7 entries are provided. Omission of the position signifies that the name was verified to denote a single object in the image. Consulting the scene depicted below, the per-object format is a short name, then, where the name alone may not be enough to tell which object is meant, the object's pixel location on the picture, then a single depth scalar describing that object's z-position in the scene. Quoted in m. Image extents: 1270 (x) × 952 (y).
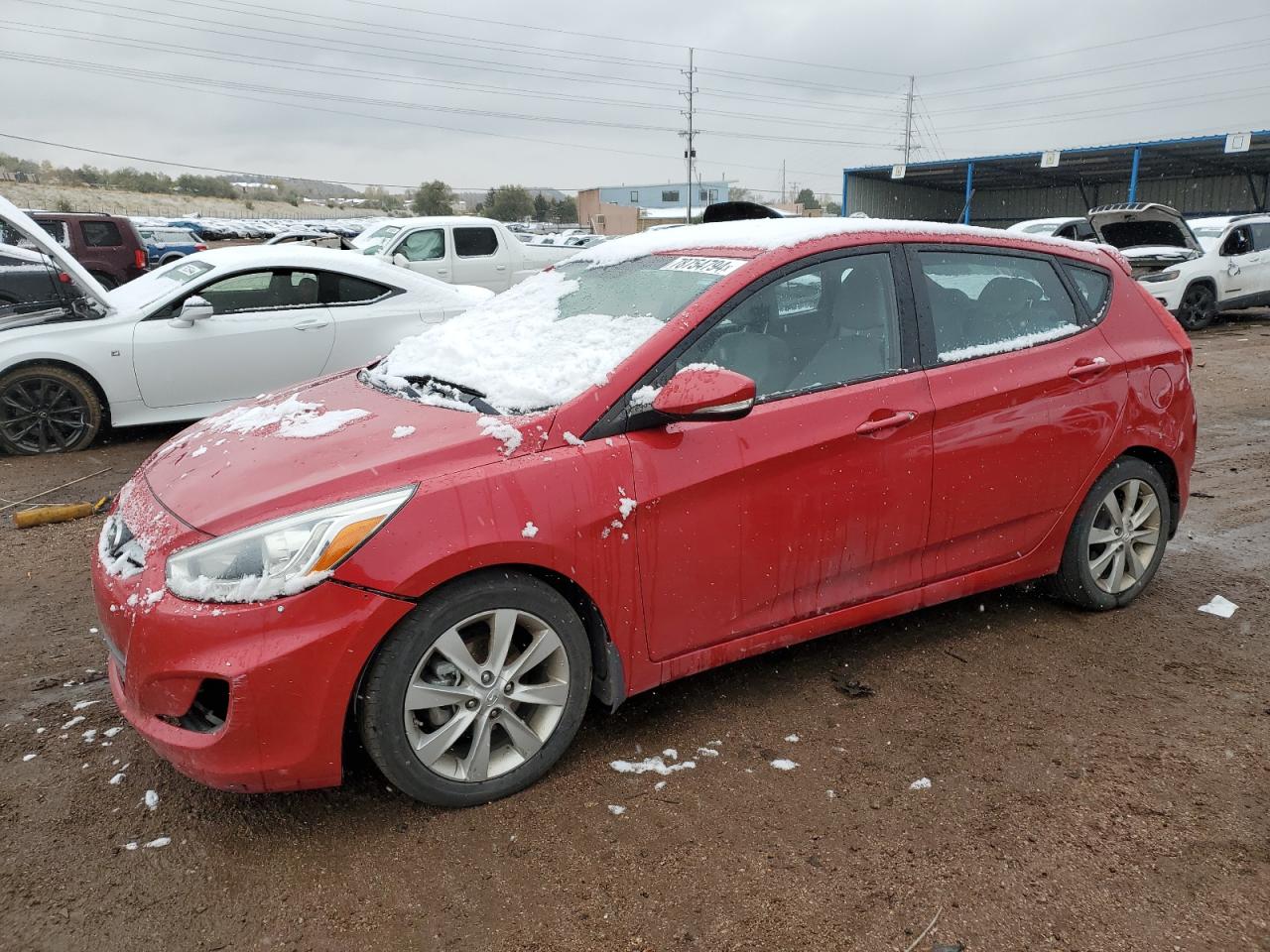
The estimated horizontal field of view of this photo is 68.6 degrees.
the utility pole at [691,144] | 65.00
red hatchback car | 2.40
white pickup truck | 13.55
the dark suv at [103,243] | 15.49
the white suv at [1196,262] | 13.56
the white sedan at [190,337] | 6.66
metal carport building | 32.00
